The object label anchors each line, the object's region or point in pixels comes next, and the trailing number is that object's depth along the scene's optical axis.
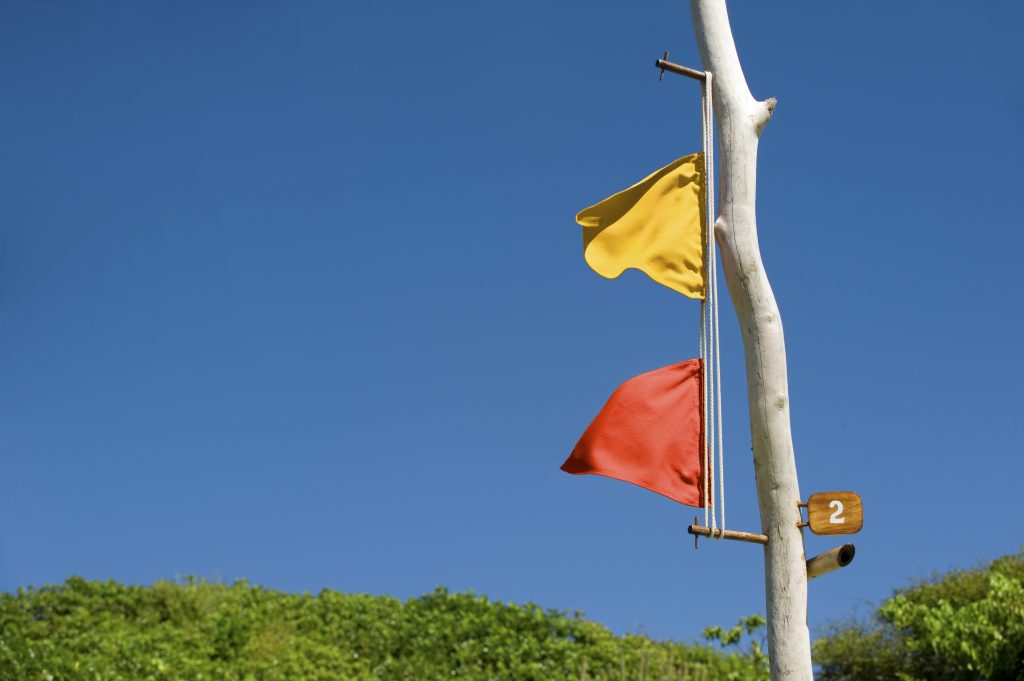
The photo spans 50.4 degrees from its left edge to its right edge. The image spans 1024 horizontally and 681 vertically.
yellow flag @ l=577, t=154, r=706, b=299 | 5.08
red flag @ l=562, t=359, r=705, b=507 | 4.80
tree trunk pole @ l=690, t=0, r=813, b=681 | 4.60
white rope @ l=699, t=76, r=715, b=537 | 4.82
